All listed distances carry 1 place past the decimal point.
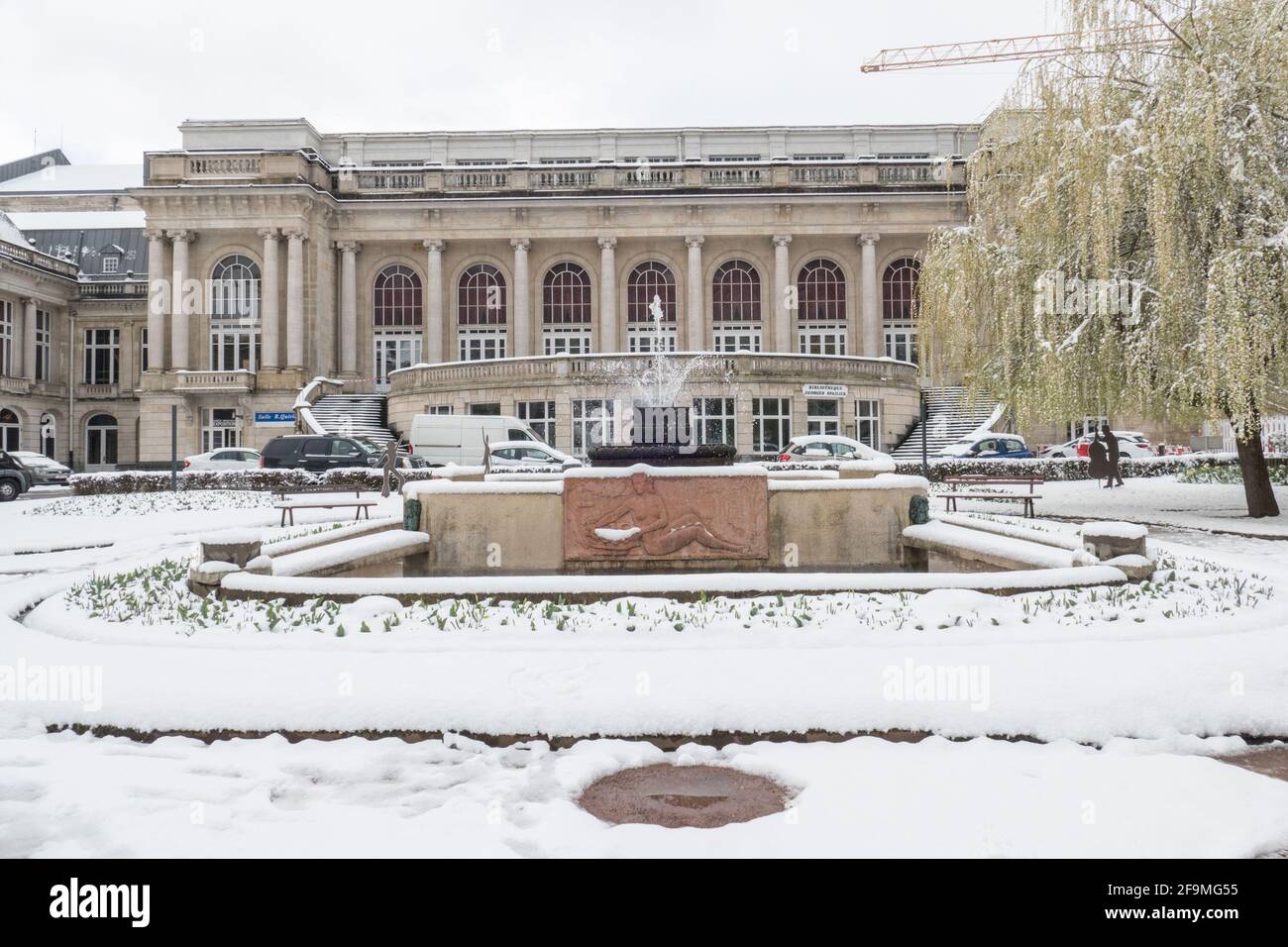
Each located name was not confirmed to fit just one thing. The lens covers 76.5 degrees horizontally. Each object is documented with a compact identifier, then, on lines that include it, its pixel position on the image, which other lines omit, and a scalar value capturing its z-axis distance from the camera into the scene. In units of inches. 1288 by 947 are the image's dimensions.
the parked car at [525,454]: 1067.9
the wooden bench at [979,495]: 663.9
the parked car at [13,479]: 1039.6
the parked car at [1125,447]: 1334.9
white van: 1221.1
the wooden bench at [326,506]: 641.6
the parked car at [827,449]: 1102.4
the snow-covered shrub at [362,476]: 1024.2
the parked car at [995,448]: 1251.2
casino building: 1802.4
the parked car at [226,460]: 1250.6
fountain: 441.7
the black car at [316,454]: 1154.0
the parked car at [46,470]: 1386.6
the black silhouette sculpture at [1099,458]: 948.0
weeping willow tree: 528.1
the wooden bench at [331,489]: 836.2
